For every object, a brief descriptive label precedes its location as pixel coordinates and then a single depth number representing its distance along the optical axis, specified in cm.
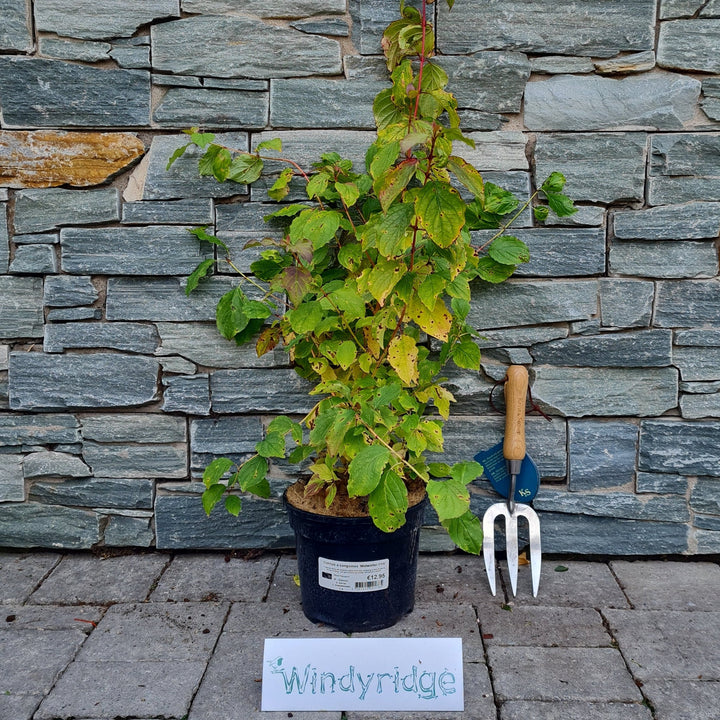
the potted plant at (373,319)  143
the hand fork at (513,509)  191
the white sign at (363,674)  142
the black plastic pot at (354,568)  168
